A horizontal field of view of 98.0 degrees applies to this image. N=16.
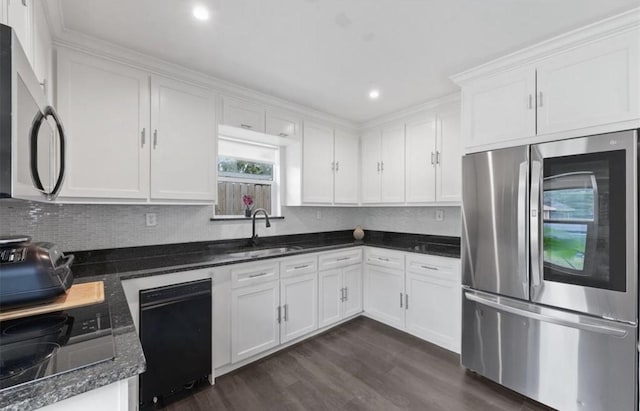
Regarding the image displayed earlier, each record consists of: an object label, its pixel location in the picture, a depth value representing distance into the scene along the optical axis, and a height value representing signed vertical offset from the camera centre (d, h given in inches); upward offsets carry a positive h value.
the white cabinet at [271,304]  90.6 -35.8
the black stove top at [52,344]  27.1 -16.0
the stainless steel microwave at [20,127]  25.8 +8.5
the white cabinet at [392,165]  128.6 +18.6
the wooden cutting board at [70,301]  35.6 -14.7
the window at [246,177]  118.6 +12.5
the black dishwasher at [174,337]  71.9 -36.1
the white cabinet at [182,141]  85.4 +20.6
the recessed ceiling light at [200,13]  62.8 +44.4
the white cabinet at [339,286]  117.3 -36.5
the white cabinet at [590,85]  63.7 +29.4
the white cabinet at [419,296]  102.7 -37.9
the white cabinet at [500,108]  78.2 +29.0
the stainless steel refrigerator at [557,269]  63.1 -16.9
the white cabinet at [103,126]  71.9 +21.8
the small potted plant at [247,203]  122.6 +0.8
